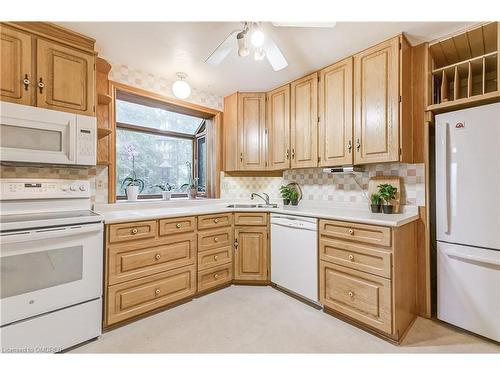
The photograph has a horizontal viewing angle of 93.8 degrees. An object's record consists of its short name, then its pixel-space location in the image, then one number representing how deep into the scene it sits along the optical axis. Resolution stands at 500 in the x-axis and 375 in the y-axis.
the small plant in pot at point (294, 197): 2.86
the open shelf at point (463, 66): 1.74
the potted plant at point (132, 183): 2.55
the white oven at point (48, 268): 1.35
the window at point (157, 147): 2.67
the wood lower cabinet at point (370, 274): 1.65
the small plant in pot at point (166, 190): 2.85
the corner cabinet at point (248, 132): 2.97
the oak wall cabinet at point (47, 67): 1.56
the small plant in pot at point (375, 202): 2.14
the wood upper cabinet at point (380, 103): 1.88
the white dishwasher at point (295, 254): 2.12
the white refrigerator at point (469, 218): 1.61
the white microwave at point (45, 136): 1.54
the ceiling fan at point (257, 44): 1.44
